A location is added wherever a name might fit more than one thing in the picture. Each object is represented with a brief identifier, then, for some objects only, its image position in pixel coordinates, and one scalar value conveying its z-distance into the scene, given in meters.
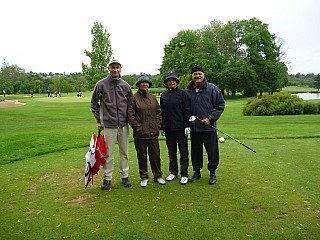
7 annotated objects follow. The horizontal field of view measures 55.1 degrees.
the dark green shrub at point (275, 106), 21.83
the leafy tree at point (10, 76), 80.12
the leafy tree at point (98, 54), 43.94
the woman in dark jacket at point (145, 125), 5.45
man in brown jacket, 5.38
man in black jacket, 5.59
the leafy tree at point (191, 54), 51.38
